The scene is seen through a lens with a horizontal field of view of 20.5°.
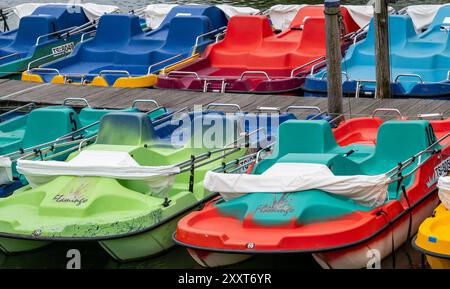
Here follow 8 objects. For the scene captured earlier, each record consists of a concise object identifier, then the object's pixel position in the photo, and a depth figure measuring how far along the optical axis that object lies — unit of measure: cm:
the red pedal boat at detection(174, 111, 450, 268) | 1234
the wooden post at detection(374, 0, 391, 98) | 1833
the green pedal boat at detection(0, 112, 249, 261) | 1317
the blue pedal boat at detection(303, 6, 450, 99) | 1878
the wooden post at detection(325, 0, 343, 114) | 1673
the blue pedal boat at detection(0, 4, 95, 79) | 2326
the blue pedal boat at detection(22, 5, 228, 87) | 2208
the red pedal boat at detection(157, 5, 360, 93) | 2045
